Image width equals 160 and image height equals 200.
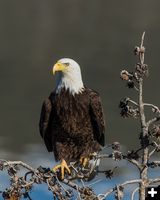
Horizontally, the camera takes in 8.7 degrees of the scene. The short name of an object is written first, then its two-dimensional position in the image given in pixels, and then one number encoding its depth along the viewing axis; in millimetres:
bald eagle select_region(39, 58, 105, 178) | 20047
